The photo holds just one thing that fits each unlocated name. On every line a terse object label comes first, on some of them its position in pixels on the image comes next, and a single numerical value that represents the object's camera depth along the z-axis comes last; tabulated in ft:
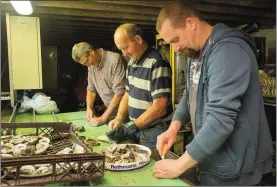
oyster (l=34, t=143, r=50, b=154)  4.37
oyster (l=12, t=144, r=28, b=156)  4.25
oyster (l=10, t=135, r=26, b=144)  4.95
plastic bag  10.11
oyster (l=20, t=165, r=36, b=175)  3.56
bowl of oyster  4.35
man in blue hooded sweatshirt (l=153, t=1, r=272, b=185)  3.66
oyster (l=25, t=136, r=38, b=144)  4.86
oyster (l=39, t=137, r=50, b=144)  4.85
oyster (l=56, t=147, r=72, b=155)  4.28
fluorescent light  7.21
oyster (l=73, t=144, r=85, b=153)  4.23
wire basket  3.43
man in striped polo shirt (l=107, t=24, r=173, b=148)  6.64
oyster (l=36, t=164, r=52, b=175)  3.59
